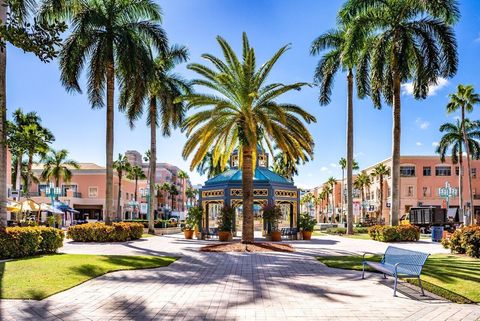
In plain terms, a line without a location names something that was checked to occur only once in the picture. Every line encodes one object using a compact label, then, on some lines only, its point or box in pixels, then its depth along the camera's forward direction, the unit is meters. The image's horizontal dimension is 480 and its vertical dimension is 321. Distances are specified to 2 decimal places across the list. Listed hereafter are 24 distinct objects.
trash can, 27.00
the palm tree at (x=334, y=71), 32.72
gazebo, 28.25
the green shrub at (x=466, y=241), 16.38
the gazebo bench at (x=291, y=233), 28.89
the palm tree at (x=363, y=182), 76.25
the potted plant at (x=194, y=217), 28.45
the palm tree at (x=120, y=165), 61.69
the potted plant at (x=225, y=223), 26.19
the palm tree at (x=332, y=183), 98.50
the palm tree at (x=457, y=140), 52.03
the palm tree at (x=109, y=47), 22.47
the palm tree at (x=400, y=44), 24.03
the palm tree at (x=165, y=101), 33.16
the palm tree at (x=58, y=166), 58.25
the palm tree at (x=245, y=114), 21.28
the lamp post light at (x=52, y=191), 35.22
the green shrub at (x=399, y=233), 25.69
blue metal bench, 9.26
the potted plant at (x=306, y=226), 28.91
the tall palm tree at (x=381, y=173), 66.16
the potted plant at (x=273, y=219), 26.61
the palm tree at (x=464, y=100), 45.56
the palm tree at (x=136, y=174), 72.12
